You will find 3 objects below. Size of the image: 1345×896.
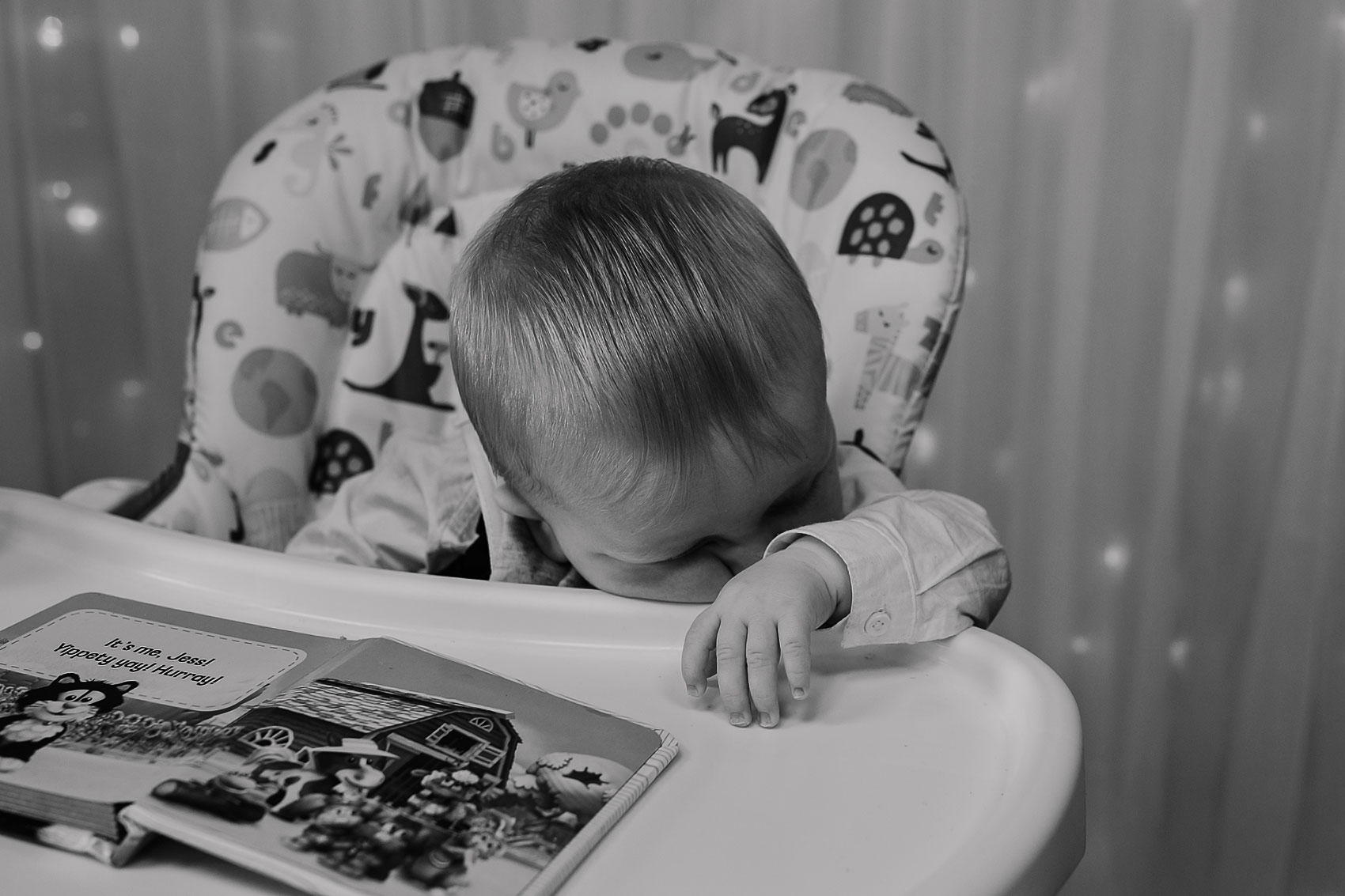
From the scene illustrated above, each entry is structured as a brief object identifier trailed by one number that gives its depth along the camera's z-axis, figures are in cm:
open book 44
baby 61
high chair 48
